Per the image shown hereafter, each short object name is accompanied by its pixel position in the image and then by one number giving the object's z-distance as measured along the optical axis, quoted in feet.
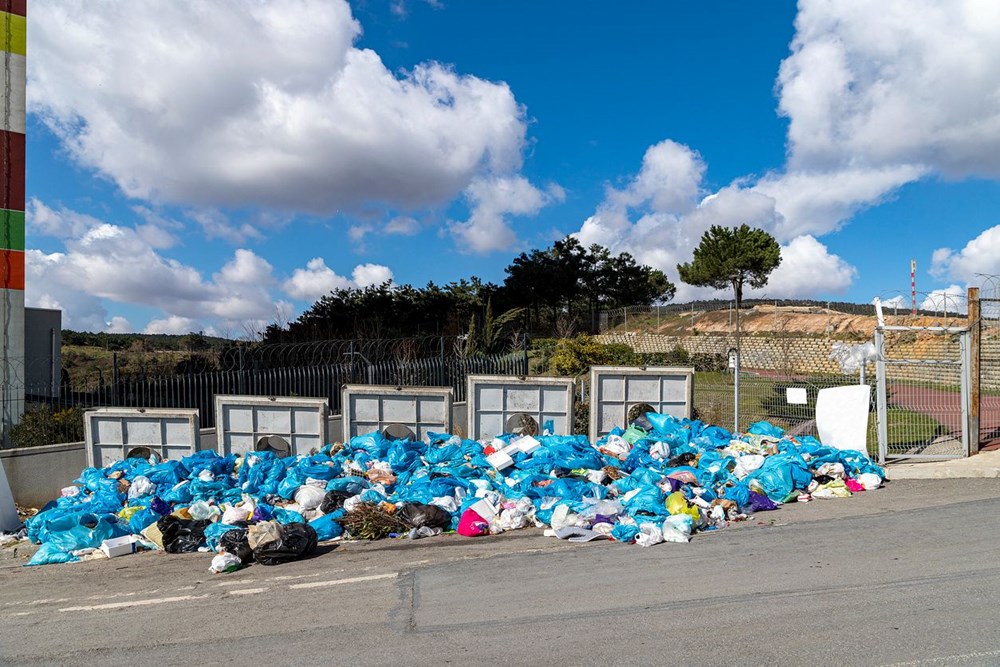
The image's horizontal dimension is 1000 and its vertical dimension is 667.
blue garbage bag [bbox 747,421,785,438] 36.94
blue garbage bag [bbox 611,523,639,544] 23.25
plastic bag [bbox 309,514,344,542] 25.54
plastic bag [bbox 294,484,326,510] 28.04
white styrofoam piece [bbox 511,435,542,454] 32.61
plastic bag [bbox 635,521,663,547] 22.61
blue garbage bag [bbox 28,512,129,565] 25.13
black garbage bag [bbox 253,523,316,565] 22.49
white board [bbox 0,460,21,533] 28.89
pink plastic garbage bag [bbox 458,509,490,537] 25.23
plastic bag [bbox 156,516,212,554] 25.22
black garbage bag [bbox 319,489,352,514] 27.81
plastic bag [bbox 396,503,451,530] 25.73
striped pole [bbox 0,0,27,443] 43.62
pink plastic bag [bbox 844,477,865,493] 30.14
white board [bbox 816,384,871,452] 34.58
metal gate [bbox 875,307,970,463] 33.53
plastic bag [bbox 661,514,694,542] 22.94
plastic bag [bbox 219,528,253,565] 22.50
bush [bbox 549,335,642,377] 55.47
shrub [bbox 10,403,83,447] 37.01
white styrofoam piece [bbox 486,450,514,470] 31.24
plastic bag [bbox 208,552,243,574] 21.89
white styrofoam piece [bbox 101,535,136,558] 25.07
